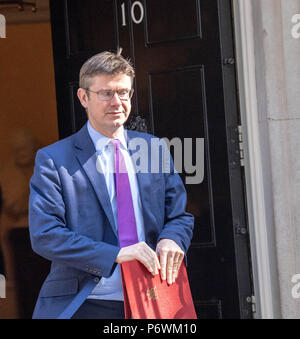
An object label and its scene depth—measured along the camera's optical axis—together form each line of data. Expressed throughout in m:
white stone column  8.76
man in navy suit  5.93
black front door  8.89
